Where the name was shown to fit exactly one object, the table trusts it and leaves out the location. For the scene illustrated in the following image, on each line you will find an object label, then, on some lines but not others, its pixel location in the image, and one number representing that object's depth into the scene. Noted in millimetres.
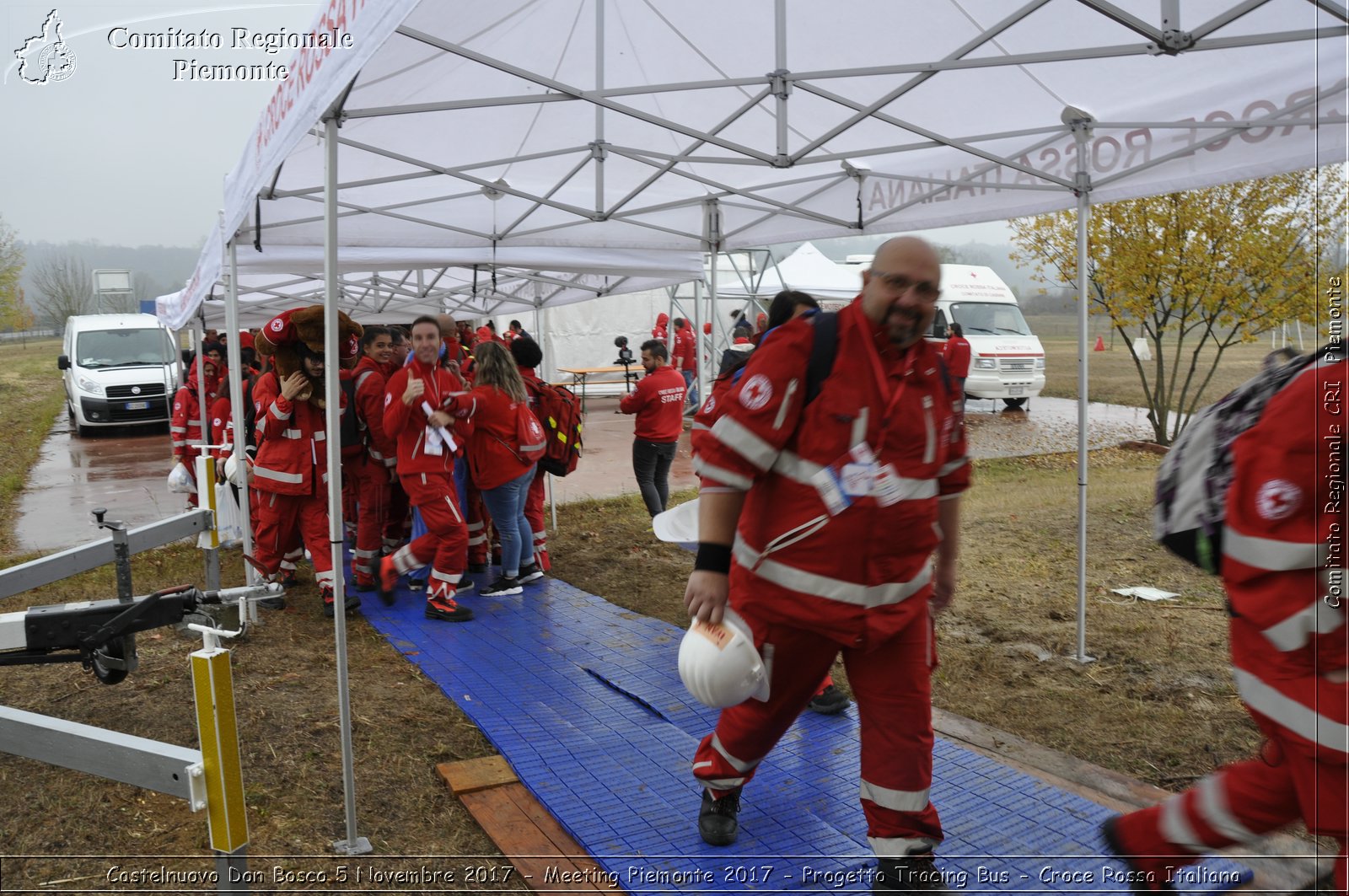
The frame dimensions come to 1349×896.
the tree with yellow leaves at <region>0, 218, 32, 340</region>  39344
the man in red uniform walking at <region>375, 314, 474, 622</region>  6340
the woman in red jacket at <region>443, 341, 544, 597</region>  6887
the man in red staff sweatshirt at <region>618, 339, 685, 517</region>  8062
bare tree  55875
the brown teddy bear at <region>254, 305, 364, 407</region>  6277
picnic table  21589
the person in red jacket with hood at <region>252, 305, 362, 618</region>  6328
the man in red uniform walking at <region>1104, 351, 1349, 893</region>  2068
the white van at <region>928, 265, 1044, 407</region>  21172
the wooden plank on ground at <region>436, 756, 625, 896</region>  3328
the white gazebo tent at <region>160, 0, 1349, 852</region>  4203
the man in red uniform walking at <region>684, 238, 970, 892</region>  2803
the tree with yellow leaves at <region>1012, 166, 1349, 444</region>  12656
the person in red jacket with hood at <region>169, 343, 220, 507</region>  10016
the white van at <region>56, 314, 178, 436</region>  19125
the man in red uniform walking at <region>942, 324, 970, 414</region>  8977
